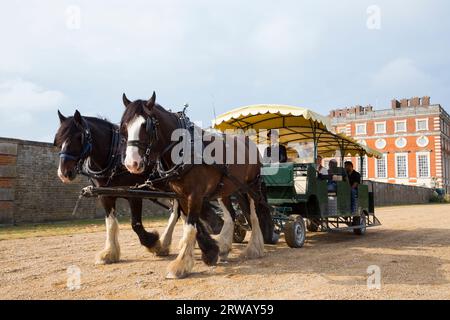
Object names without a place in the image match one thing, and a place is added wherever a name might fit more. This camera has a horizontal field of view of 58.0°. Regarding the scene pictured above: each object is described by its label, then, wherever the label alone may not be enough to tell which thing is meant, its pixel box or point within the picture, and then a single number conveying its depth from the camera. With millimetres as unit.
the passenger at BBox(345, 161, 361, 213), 10273
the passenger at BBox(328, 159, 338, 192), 9391
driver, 8883
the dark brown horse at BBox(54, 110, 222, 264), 5527
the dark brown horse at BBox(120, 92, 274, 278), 4844
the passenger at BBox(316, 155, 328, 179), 9281
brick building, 54125
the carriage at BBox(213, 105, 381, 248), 8125
